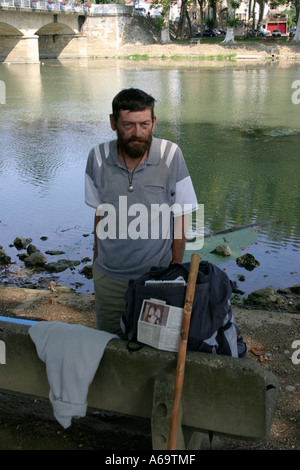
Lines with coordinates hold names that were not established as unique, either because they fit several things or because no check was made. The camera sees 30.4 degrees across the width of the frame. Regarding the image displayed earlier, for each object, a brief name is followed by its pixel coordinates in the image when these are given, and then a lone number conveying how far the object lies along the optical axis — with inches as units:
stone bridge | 1854.1
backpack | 84.4
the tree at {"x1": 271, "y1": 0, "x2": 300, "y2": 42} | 1704.4
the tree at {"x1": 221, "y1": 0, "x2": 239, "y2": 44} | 1702.8
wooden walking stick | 79.3
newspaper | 83.6
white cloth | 84.6
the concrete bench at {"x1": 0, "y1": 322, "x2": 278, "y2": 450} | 79.6
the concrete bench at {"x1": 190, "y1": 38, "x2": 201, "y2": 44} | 1805.9
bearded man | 100.3
